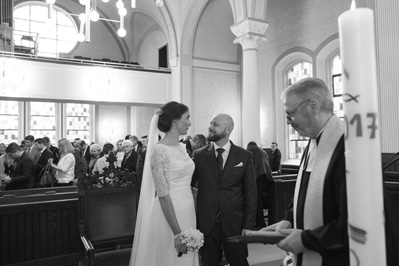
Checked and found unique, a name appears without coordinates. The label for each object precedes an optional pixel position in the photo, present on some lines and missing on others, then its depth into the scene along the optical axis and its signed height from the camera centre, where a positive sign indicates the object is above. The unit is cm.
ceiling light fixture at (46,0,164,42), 699 +265
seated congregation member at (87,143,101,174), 693 -20
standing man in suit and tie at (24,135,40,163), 744 -7
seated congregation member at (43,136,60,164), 774 -13
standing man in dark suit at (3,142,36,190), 555 -47
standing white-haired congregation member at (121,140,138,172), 654 -35
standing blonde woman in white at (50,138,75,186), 554 -34
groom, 276 -43
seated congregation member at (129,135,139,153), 841 +6
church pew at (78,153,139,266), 380 -71
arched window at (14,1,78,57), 1576 +543
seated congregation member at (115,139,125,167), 733 -24
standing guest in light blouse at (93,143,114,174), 594 -35
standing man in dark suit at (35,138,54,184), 659 -30
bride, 251 -37
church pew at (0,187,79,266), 290 -77
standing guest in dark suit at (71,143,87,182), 646 -37
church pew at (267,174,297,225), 525 -87
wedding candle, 64 -1
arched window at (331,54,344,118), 1097 +180
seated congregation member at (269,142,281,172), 1022 -57
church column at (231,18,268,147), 955 +170
